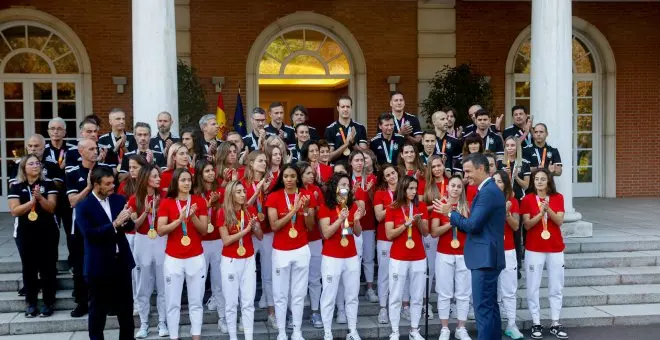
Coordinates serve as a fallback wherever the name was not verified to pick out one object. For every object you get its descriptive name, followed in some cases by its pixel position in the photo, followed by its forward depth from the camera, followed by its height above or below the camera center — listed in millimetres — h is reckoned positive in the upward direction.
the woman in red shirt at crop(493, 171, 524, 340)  7102 -1365
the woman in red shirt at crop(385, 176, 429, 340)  6809 -1103
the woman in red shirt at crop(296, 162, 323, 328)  7281 -1379
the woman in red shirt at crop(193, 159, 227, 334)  6707 -805
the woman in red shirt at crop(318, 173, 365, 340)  6734 -1075
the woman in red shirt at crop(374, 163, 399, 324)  7059 -910
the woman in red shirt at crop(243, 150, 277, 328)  6871 -623
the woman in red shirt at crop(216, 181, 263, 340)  6438 -1066
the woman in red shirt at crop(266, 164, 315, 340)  6664 -1016
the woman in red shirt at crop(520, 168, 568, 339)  7180 -1115
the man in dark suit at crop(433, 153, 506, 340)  5898 -858
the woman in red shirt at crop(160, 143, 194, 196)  6777 -138
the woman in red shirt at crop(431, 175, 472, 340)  6941 -1338
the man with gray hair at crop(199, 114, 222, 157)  7881 +199
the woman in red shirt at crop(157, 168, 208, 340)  6355 -973
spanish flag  13078 +647
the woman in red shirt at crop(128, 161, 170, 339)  6617 -1080
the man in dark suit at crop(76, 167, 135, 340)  5836 -937
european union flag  13398 +600
